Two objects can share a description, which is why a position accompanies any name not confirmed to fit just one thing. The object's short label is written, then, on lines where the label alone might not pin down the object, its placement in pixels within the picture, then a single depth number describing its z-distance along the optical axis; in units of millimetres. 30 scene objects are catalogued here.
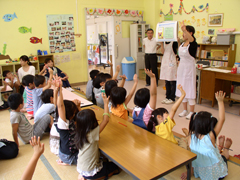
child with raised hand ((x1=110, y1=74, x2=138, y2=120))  2394
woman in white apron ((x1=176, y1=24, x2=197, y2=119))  3620
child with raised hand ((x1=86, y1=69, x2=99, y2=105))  3572
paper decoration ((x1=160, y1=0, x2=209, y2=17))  5764
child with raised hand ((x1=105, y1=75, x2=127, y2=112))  2820
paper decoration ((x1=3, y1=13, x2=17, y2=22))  5350
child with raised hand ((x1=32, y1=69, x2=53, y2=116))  3270
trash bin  7031
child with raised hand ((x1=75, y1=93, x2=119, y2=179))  1776
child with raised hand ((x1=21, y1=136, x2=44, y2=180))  1264
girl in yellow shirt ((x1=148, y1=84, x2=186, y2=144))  1892
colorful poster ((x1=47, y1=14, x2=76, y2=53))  5961
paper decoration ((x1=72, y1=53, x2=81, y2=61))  6455
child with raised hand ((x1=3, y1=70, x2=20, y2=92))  4746
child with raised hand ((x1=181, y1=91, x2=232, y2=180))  1775
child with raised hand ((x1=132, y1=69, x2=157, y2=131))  2200
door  6979
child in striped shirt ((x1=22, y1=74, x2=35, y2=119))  3483
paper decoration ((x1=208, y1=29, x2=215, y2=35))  5605
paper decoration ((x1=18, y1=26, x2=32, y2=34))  5574
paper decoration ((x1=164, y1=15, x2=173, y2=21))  6725
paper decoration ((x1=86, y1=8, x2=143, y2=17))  6438
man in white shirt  6023
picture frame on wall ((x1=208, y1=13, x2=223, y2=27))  5407
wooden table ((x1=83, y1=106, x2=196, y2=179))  1465
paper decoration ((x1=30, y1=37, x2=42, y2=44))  5754
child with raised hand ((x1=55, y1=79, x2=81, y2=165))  1978
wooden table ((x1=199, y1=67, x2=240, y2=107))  4090
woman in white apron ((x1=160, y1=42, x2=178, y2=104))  4738
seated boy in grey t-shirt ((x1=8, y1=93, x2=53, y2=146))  2580
